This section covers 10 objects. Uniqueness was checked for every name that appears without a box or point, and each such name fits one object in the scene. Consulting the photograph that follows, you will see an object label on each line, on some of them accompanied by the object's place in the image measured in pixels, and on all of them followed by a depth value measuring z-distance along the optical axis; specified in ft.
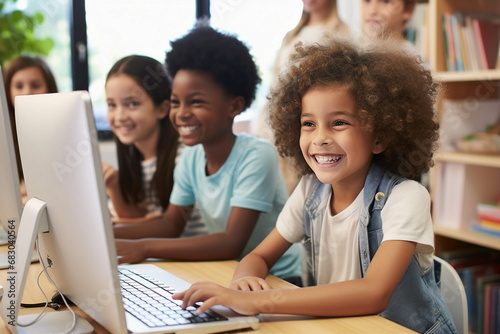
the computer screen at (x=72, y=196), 2.51
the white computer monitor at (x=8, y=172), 3.56
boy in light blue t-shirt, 5.10
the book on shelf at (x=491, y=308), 7.61
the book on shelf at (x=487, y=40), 7.63
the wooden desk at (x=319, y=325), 3.05
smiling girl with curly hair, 3.70
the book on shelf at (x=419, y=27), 8.41
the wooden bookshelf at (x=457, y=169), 7.90
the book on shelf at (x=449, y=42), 7.89
